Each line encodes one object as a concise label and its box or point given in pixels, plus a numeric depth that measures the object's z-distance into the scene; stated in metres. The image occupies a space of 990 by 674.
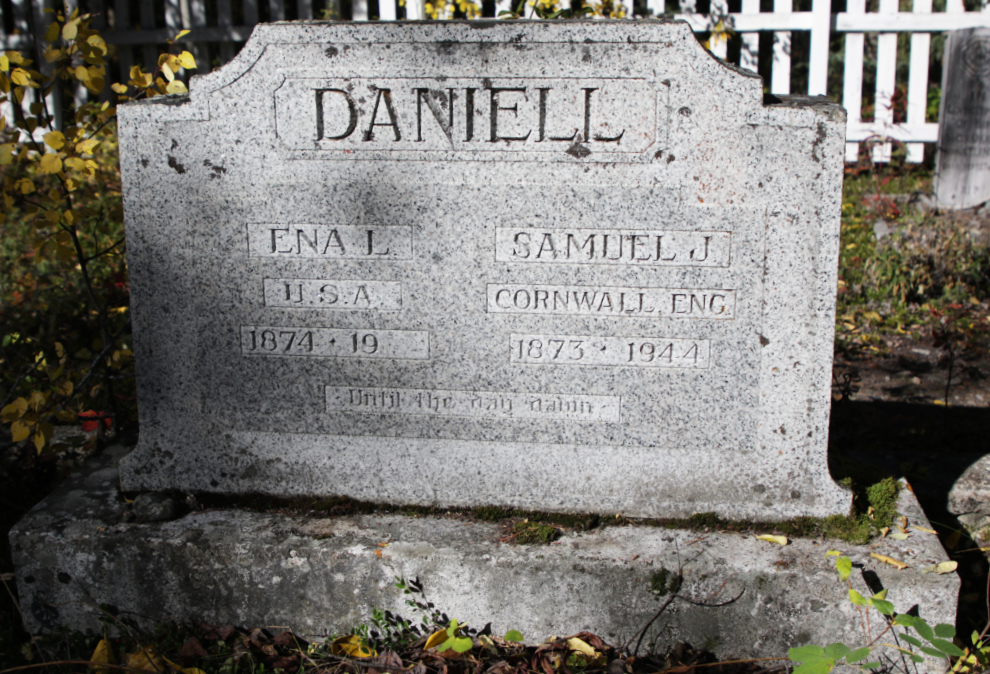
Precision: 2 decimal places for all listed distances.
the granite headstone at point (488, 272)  2.01
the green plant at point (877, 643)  1.69
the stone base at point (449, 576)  2.02
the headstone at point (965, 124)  5.87
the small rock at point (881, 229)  5.29
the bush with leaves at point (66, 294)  2.31
